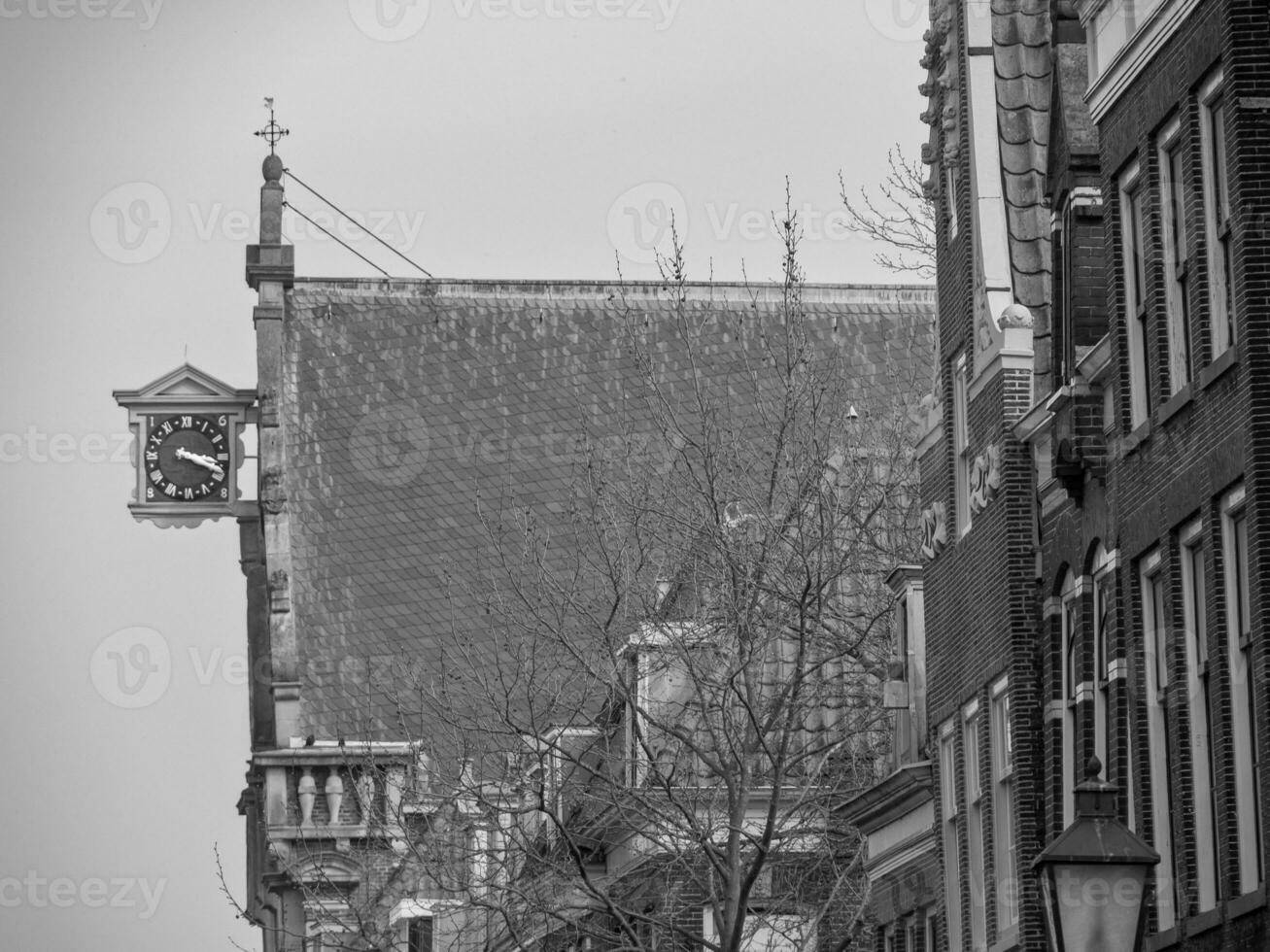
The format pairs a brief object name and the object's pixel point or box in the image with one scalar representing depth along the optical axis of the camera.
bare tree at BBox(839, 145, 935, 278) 36.69
